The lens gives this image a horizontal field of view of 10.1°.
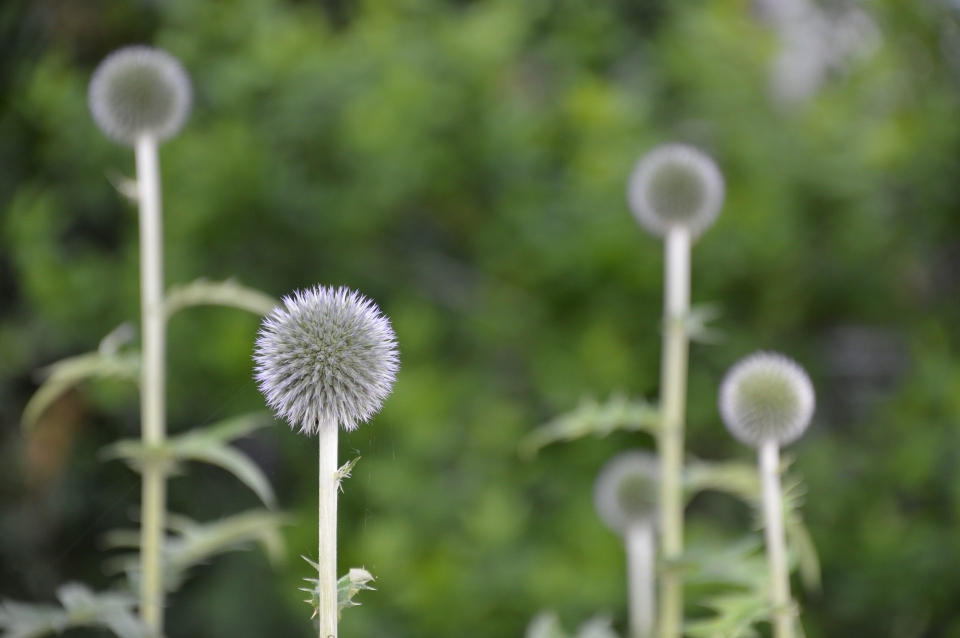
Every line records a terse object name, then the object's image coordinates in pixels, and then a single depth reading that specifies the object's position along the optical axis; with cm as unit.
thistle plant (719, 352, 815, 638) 197
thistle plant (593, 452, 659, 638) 209
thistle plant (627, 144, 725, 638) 205
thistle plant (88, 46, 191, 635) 201
